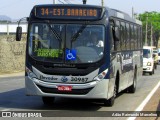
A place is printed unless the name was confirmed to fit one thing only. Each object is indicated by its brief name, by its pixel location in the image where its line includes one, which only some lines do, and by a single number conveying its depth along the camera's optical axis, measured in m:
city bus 13.00
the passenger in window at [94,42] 13.21
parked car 35.41
